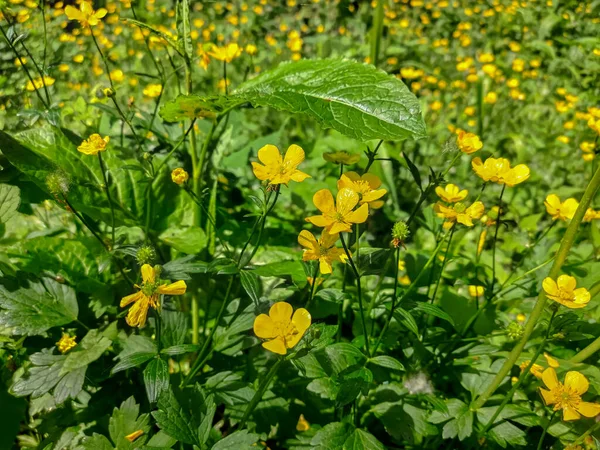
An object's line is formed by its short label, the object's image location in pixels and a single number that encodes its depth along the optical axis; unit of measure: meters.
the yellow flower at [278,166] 0.26
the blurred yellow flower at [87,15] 0.35
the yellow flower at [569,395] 0.26
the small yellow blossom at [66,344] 0.32
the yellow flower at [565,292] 0.27
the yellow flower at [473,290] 0.42
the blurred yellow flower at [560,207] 0.34
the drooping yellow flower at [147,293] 0.25
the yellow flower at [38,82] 0.43
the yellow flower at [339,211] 0.25
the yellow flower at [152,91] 0.48
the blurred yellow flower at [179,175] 0.30
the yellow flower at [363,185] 0.26
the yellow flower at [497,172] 0.31
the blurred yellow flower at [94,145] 0.30
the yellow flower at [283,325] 0.24
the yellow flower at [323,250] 0.27
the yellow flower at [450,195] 0.33
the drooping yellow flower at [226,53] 0.39
